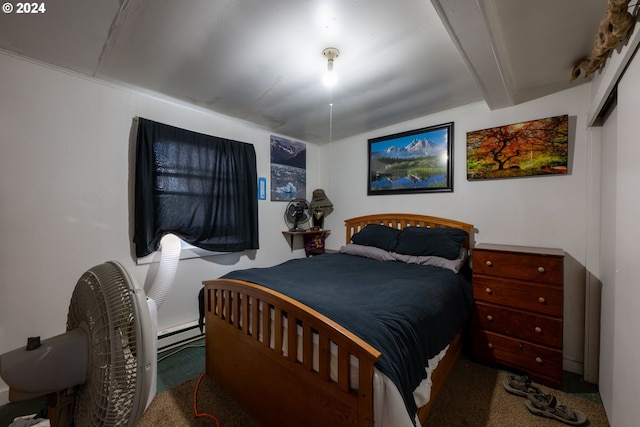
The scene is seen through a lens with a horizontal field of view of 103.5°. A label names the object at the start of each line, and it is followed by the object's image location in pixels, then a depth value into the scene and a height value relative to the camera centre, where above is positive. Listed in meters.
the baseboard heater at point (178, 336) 2.30 -1.22
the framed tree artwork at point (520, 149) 2.06 +0.49
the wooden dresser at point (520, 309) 1.75 -0.78
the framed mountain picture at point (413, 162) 2.67 +0.51
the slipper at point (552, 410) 1.46 -1.24
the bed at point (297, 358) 0.95 -0.73
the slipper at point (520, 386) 1.67 -1.24
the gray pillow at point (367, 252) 2.55 -0.49
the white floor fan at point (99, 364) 0.50 -0.32
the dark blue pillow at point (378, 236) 2.65 -0.34
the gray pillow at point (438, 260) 2.13 -0.50
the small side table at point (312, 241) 3.55 -0.49
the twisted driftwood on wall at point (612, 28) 1.04 +0.80
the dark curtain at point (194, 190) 2.19 +0.18
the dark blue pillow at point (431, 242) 2.24 -0.34
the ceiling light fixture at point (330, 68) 1.67 +1.03
